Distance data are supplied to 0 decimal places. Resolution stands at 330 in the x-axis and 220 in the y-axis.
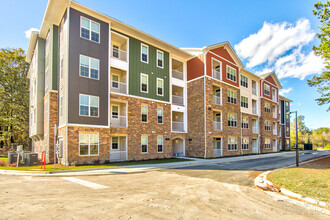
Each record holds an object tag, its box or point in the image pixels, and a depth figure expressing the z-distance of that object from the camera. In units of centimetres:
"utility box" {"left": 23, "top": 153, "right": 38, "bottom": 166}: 1557
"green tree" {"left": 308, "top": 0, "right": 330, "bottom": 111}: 1554
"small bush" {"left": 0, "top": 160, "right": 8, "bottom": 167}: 1603
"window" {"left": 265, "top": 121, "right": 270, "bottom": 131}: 3742
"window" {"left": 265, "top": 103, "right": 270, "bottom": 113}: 3826
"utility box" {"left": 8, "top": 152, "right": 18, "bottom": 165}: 1534
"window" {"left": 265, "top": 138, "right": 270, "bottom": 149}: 3699
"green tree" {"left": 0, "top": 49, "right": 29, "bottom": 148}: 3141
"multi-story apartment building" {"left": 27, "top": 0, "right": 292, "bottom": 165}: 1666
